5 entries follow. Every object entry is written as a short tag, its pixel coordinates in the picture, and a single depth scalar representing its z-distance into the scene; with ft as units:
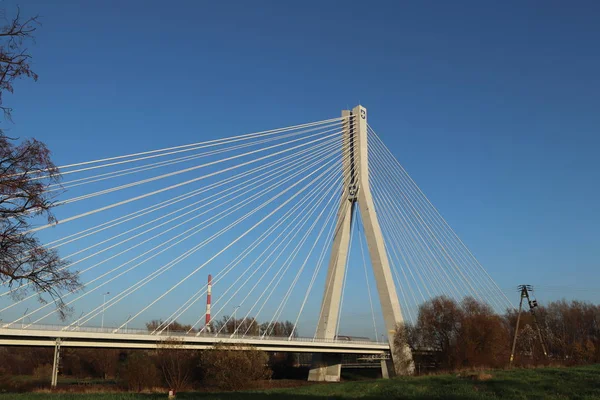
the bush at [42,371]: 166.13
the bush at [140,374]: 109.81
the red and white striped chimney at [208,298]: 189.26
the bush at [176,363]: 105.40
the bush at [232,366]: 102.12
